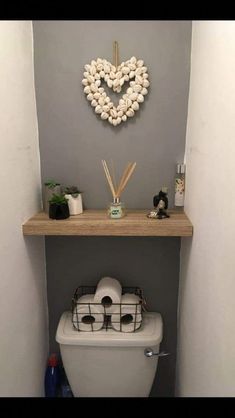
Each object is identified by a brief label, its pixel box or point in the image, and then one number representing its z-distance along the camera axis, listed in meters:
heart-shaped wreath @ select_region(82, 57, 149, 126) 1.00
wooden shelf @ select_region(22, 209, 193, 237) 0.93
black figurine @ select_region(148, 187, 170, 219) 1.01
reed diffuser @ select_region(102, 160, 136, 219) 1.01
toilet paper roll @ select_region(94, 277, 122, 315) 1.04
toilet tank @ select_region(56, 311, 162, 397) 1.04
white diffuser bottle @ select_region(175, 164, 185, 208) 1.06
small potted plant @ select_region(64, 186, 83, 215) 1.04
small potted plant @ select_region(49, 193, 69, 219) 0.98
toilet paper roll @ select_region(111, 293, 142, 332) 1.05
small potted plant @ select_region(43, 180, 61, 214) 1.05
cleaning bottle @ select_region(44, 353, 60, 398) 1.16
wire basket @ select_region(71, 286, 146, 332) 1.05
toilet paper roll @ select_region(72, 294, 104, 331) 1.06
